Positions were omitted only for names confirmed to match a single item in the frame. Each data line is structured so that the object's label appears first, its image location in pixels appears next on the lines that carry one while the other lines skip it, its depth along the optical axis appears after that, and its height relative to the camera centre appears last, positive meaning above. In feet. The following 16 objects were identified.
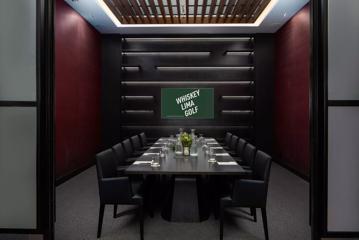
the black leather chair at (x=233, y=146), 14.98 -1.70
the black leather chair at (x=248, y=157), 11.02 -1.70
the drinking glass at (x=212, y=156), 10.11 -1.58
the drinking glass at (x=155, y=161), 9.37 -1.63
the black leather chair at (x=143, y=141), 17.72 -1.57
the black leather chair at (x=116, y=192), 8.57 -2.36
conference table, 8.71 -1.76
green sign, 22.17 +1.23
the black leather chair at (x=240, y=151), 12.20 -1.69
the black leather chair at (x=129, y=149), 13.14 -1.64
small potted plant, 11.25 -1.08
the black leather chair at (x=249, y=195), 8.41 -2.44
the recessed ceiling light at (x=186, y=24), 17.01 +6.90
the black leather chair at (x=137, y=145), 15.06 -1.62
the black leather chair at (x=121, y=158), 11.24 -1.78
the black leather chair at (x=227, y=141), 17.21 -1.60
